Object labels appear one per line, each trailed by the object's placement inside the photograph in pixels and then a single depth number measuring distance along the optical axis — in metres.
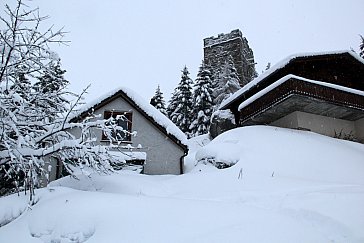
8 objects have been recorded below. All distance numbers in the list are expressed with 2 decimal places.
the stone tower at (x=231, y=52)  37.09
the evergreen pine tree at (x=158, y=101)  29.90
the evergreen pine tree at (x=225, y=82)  31.55
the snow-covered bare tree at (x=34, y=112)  6.49
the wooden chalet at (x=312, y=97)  14.73
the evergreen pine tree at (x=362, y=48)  28.41
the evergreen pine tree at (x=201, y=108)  29.92
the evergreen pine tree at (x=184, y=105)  30.77
